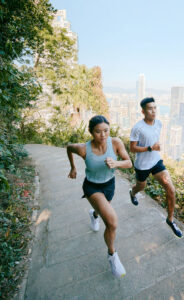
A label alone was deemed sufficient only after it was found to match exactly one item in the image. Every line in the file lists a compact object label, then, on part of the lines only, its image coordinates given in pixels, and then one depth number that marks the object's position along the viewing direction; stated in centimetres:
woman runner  180
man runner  245
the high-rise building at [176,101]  14638
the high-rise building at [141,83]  15776
